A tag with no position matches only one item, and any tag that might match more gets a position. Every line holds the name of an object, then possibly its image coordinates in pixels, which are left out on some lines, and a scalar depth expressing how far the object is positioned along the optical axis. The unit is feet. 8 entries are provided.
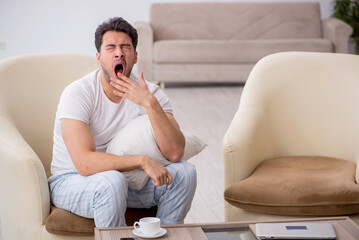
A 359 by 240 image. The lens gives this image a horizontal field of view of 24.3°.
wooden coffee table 10.47
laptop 10.40
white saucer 10.34
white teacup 10.33
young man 11.44
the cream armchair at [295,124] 13.32
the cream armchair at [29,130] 11.66
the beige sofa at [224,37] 33.41
